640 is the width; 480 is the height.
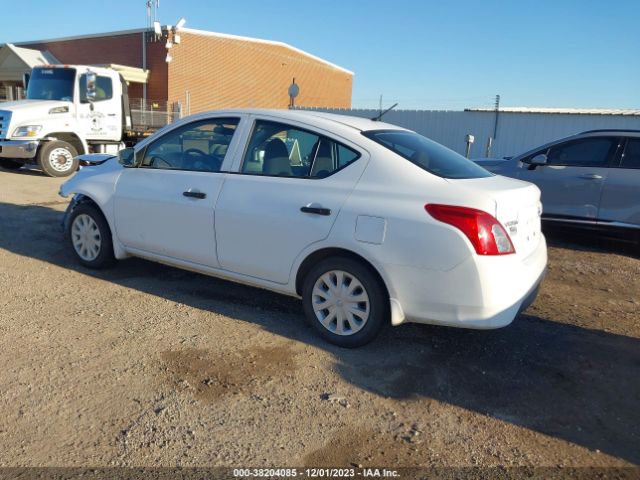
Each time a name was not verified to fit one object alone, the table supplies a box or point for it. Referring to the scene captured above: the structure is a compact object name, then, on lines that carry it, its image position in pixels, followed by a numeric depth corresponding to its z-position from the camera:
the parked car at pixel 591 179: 7.27
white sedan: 3.50
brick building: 28.28
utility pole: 18.32
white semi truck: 12.22
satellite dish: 15.71
